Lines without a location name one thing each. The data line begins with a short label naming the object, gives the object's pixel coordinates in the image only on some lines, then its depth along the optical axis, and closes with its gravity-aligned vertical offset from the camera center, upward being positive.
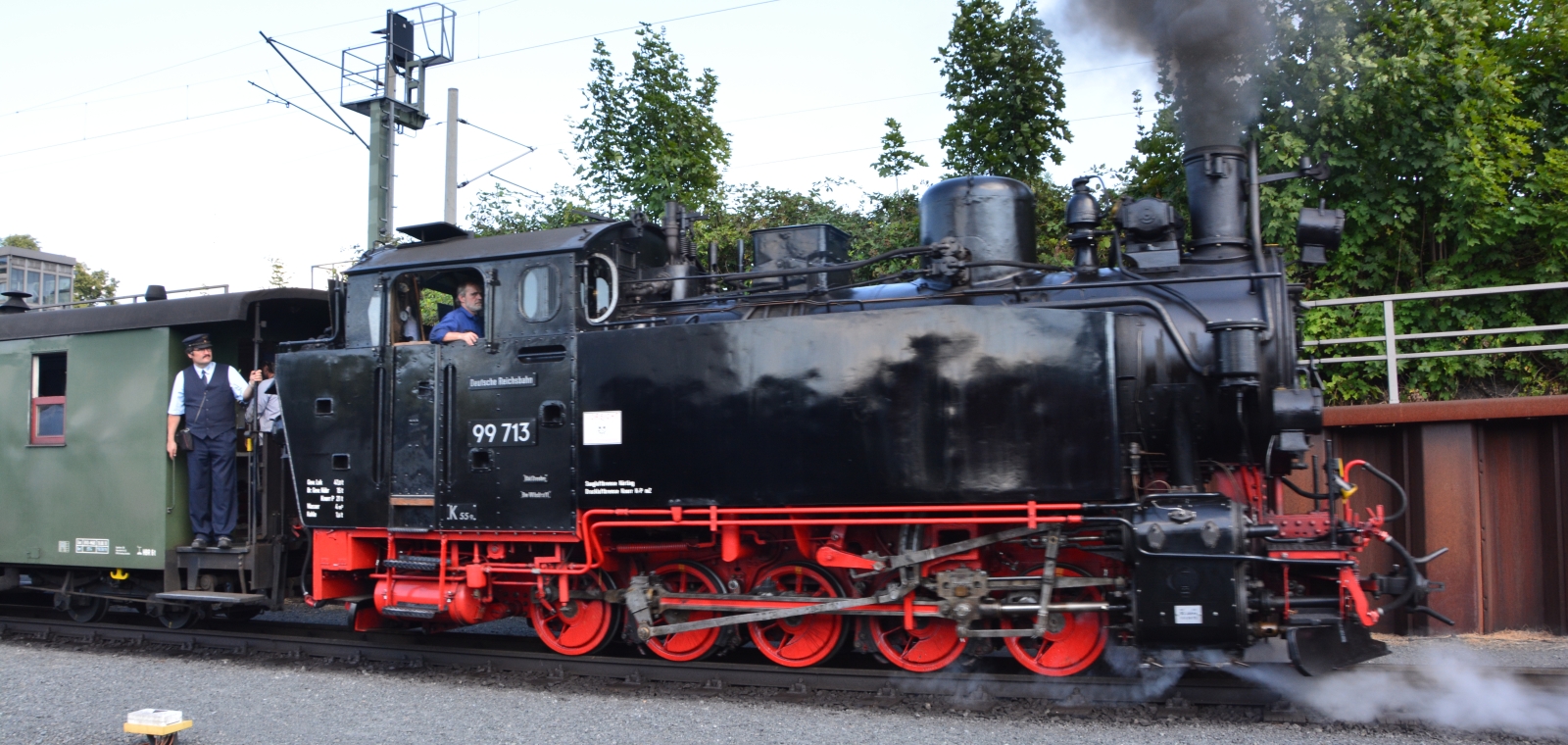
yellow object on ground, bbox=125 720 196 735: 4.38 -1.33
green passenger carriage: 7.45 -0.26
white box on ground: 4.42 -1.29
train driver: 6.30 +0.73
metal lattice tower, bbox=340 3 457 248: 14.42 +5.14
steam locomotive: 5.03 -0.12
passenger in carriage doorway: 7.49 +0.19
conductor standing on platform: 7.40 -0.03
